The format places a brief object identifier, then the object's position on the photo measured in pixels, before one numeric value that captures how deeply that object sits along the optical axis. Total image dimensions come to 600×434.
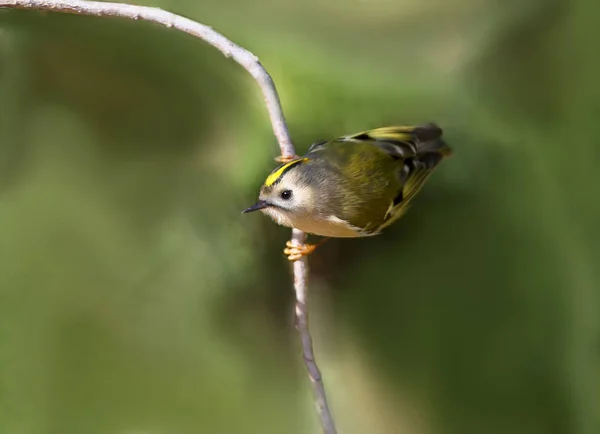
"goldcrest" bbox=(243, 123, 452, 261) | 3.09
